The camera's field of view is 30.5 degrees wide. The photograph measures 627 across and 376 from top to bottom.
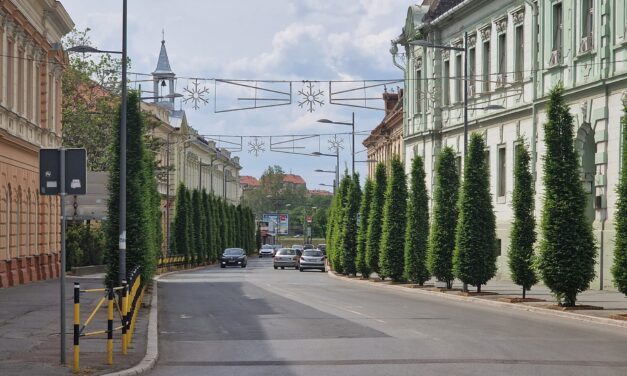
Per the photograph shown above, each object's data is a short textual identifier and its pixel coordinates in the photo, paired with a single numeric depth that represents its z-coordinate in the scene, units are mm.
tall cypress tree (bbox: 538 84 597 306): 27719
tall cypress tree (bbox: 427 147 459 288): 38375
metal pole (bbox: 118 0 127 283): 28016
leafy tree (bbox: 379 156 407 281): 47281
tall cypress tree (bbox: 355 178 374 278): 54469
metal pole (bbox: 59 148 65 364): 14602
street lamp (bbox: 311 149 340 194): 79588
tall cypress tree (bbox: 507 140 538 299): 31188
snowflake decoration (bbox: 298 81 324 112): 35062
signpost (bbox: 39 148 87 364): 14969
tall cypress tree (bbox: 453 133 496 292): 35531
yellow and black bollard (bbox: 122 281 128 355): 16500
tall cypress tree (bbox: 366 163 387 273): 51781
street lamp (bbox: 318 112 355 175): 58438
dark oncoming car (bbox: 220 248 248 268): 82250
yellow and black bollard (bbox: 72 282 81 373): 14164
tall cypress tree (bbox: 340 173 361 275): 58812
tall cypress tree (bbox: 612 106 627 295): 24484
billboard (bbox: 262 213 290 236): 179000
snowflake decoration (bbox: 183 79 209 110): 34406
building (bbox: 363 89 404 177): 77056
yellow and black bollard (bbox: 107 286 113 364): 15516
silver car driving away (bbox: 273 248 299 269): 78438
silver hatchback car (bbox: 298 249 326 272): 73625
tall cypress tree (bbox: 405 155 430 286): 43312
